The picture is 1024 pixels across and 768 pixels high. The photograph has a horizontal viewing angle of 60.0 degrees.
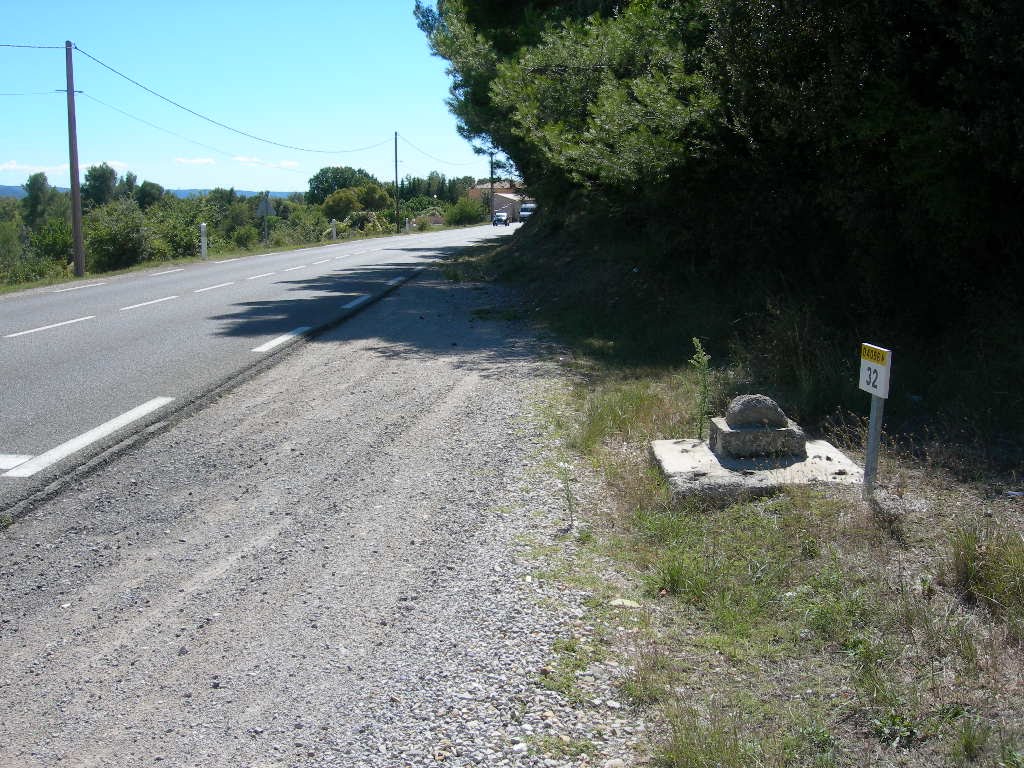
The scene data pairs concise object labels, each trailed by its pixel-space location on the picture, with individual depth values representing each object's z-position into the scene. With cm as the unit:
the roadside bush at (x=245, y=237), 4856
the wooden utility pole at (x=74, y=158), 2623
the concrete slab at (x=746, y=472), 514
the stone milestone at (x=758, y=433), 557
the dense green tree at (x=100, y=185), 12639
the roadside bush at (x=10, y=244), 4522
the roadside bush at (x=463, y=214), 7738
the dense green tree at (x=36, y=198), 11726
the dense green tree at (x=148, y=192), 10610
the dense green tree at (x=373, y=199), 11794
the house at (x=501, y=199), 9499
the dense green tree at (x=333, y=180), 14562
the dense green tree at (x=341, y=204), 11106
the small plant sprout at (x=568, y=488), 517
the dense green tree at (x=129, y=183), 10556
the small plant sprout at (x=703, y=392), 631
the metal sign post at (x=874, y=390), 486
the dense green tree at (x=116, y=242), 3033
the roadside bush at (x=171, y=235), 3155
